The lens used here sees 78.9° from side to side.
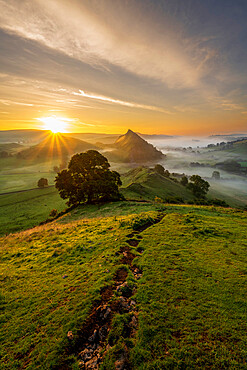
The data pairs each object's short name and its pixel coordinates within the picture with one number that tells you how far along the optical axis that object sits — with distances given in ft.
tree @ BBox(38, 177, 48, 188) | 359.05
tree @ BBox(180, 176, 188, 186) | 422.41
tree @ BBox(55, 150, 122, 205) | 146.61
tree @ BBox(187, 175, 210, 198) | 337.31
